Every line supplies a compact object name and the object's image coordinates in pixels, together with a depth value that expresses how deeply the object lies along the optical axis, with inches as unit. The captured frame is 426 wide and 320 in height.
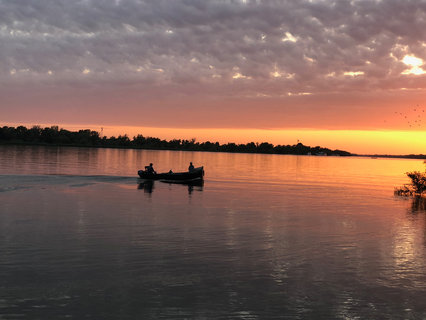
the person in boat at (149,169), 2390.5
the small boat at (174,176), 2359.5
